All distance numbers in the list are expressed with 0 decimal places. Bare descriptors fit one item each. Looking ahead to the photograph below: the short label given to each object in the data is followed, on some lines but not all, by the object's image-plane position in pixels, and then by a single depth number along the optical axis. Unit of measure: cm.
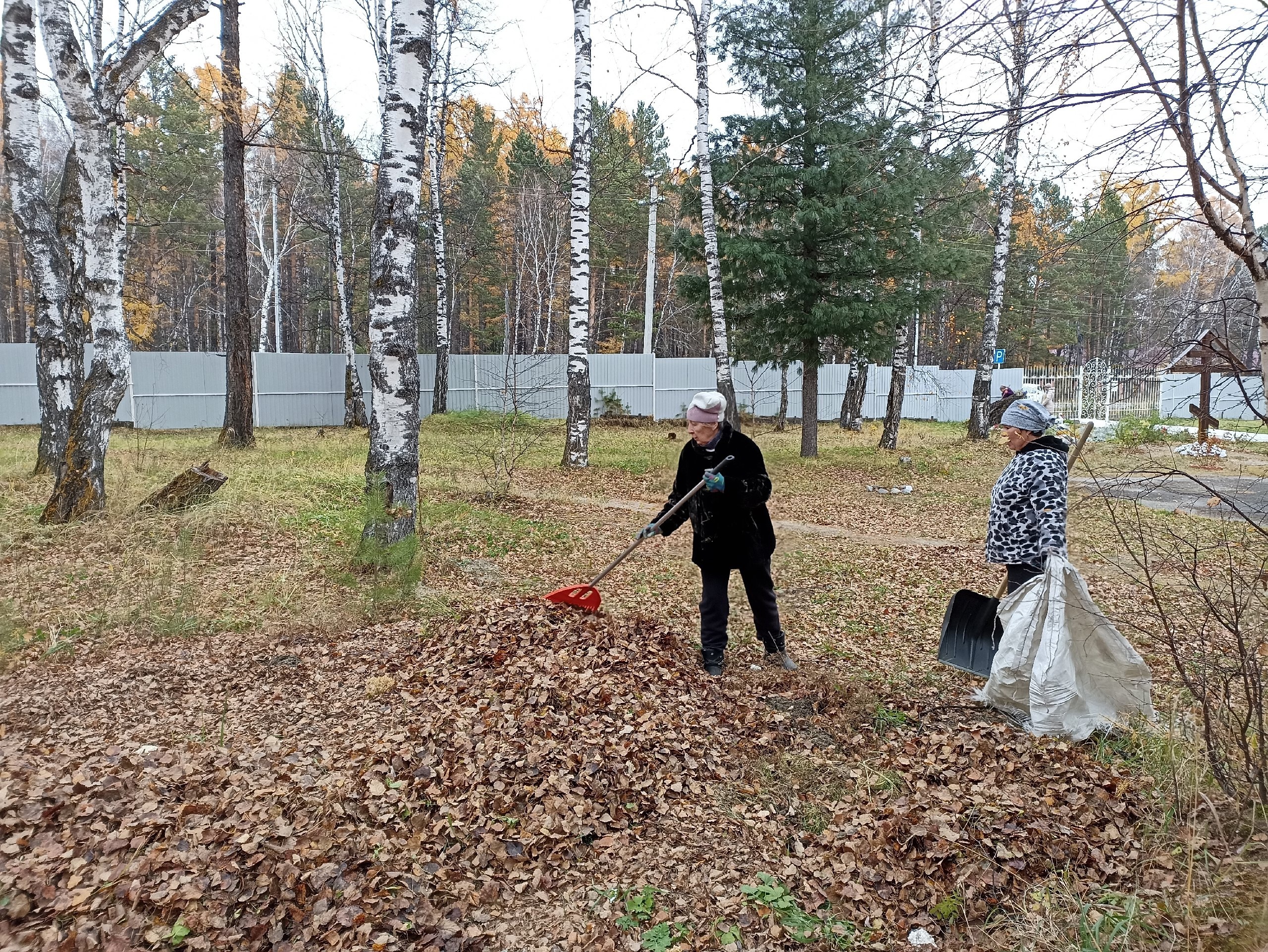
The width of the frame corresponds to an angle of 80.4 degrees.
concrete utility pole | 2445
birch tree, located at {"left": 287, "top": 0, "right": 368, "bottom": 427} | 1861
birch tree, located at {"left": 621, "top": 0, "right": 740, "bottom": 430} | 1278
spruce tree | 1323
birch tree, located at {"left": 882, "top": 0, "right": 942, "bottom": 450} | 1609
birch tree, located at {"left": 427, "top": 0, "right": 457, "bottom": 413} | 1919
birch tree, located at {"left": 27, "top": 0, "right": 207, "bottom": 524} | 701
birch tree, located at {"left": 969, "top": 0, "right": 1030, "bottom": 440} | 1628
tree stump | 782
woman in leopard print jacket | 418
